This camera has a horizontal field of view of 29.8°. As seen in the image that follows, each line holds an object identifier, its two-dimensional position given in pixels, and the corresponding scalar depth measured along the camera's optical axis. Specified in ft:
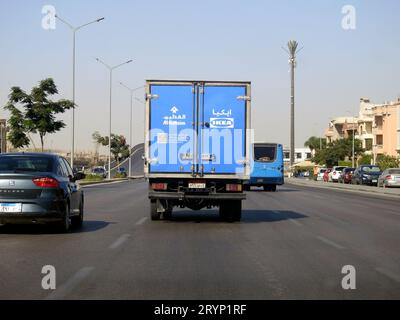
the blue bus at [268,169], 138.10
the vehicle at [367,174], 185.88
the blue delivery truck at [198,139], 58.65
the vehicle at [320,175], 262.67
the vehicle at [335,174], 229.58
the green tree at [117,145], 392.47
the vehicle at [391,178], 161.17
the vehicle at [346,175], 209.11
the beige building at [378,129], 306.68
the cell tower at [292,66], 284.00
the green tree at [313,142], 505.04
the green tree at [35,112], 158.81
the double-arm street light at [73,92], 161.48
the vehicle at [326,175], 248.20
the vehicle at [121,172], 296.18
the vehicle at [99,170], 302.94
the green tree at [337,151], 356.79
